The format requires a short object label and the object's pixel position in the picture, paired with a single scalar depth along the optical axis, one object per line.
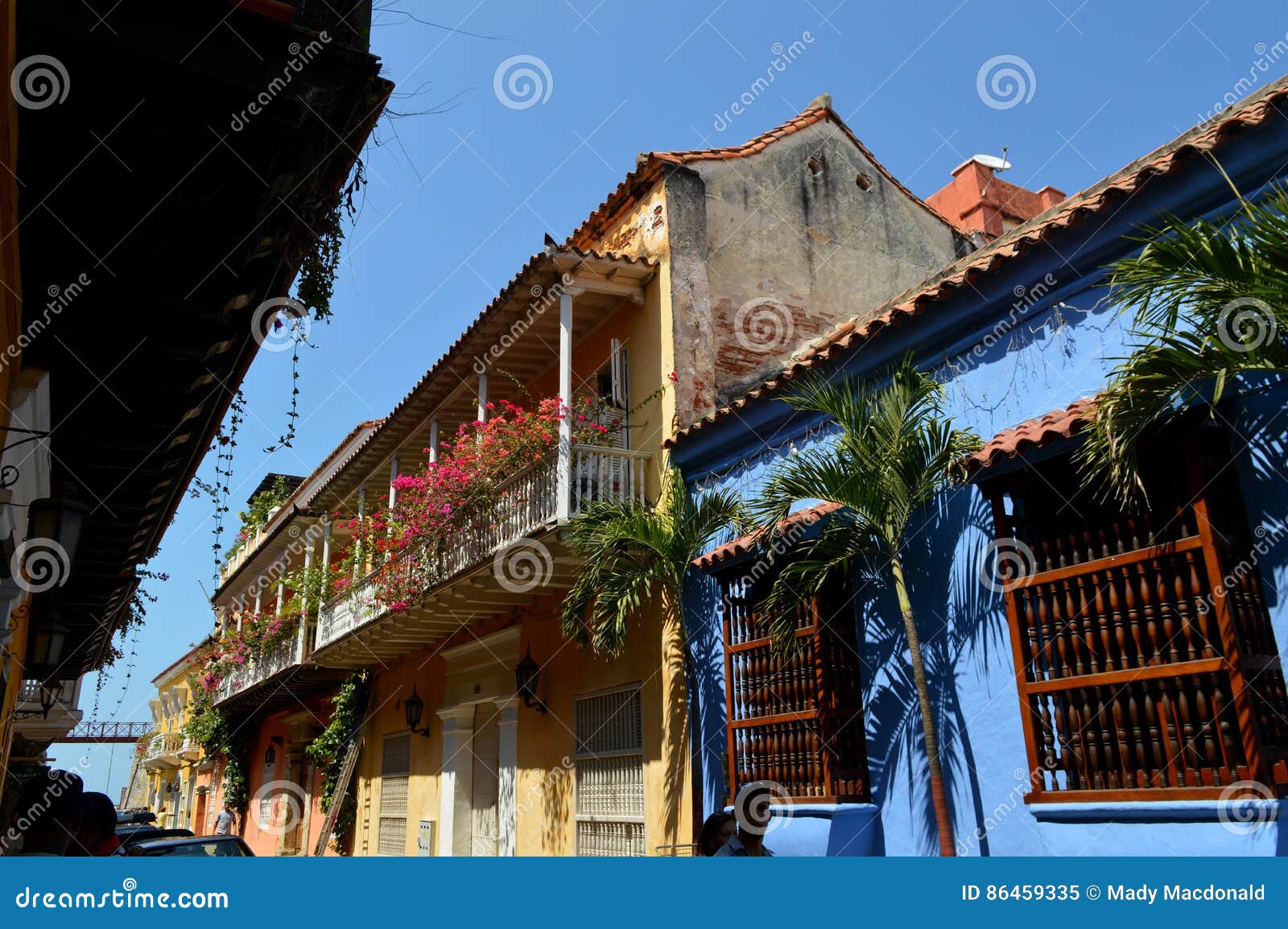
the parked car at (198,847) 10.09
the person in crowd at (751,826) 4.68
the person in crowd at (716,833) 4.97
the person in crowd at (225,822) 20.59
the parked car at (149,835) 11.33
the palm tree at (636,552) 8.56
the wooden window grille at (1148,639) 4.81
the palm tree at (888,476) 6.36
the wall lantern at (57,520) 5.52
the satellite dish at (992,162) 14.57
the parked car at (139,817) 27.42
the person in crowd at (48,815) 3.59
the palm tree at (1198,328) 4.18
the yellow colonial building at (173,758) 35.98
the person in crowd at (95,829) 4.03
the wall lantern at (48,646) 8.03
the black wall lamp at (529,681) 11.52
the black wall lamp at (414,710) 14.86
